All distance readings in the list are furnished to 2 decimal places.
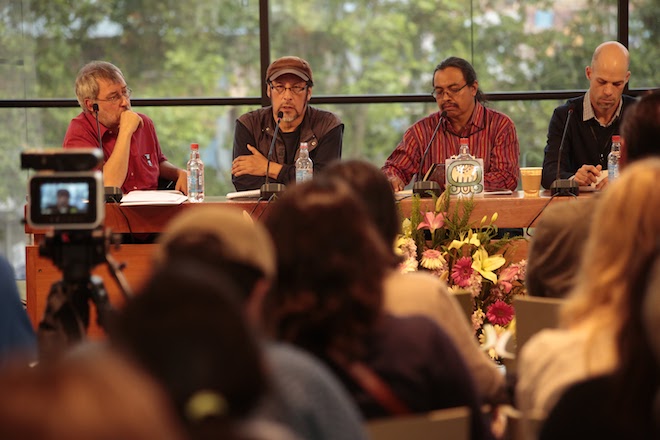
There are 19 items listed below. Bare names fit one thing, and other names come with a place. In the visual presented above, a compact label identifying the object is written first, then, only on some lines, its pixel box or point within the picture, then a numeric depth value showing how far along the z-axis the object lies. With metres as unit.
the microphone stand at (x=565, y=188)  6.82
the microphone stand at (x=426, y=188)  6.82
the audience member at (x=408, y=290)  3.39
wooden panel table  6.59
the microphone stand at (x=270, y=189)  6.72
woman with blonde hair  2.70
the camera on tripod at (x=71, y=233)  3.90
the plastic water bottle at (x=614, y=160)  7.44
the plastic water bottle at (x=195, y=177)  7.34
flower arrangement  6.15
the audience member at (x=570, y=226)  4.31
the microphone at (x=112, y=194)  6.76
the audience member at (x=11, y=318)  3.57
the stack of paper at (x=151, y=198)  6.64
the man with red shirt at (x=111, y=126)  7.73
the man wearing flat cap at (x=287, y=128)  7.81
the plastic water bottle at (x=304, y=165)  7.33
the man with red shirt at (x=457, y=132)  8.00
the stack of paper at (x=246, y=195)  6.99
